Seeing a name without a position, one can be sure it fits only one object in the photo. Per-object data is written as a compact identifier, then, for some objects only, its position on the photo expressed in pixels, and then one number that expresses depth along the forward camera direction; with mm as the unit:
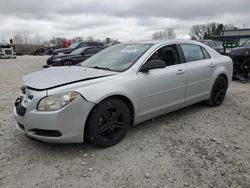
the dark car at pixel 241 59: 6427
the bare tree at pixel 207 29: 46683
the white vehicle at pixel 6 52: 21349
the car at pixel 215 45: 13206
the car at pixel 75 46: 12725
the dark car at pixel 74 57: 9259
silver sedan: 2294
